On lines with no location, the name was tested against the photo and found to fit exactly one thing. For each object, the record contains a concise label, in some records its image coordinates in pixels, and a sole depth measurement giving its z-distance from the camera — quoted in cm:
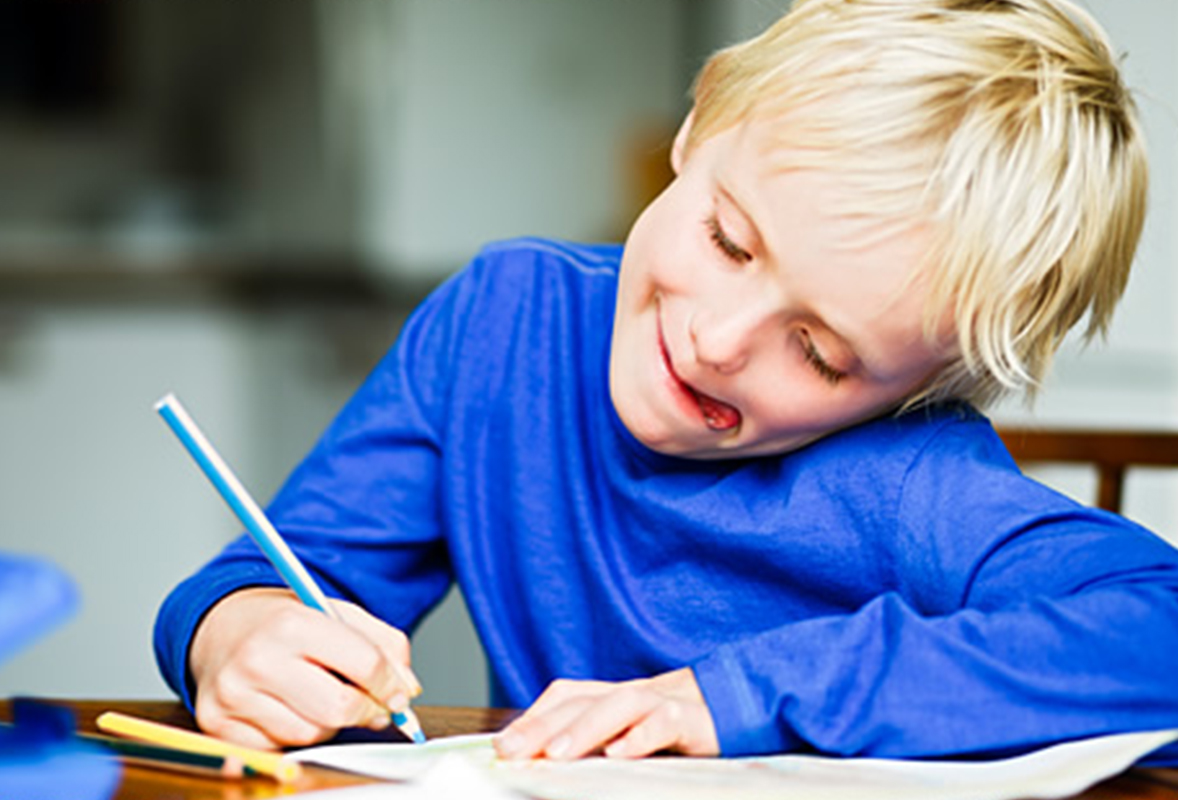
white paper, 106
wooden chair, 163
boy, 114
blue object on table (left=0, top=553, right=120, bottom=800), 94
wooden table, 104
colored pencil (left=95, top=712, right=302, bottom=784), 106
